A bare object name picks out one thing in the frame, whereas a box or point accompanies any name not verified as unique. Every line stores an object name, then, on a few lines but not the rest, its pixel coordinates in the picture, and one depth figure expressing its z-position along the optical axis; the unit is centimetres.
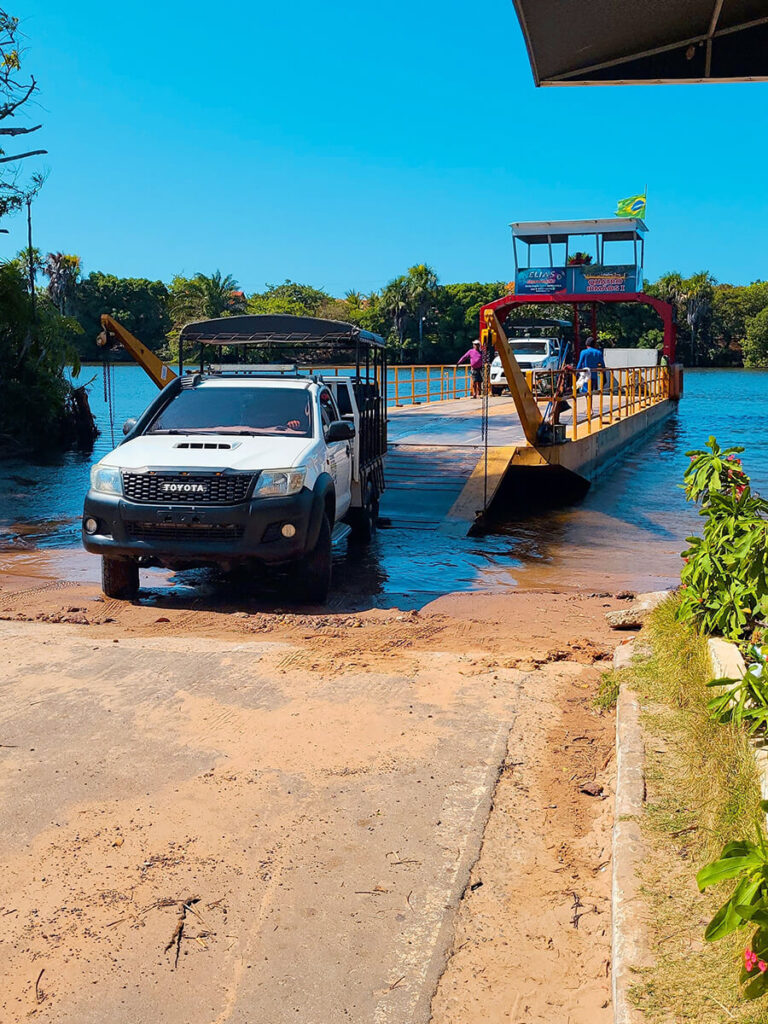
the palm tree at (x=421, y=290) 10606
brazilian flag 4144
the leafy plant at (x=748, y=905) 262
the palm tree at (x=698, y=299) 10612
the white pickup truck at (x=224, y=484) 860
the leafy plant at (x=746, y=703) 386
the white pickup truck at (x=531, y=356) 3511
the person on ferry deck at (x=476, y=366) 3166
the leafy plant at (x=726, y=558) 513
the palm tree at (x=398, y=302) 10644
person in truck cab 983
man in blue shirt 2727
